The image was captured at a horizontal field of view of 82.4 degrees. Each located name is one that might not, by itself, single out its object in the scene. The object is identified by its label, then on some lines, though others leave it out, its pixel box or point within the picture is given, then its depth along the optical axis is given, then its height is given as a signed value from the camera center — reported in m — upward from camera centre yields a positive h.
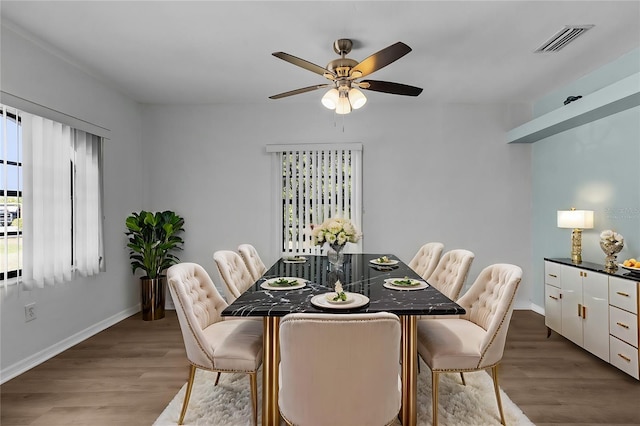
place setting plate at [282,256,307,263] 3.45 -0.45
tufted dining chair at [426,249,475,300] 2.78 -0.50
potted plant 4.31 -0.47
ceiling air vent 2.80 +1.40
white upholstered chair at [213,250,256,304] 2.69 -0.48
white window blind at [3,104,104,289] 2.98 +0.11
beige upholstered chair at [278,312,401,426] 1.39 -0.60
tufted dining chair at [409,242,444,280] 3.40 -0.47
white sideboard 2.79 -0.86
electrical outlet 3.01 -0.80
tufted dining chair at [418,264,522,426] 2.04 -0.77
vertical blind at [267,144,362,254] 4.89 +0.36
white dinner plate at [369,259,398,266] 3.25 -0.45
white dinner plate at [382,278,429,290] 2.28 -0.47
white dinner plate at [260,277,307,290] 2.30 -0.47
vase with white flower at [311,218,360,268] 2.71 -0.16
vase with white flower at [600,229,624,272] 3.16 -0.31
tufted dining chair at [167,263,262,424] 2.04 -0.76
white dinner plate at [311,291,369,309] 1.85 -0.47
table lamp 3.57 -0.13
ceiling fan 2.39 +0.97
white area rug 2.21 -1.25
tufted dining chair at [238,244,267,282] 3.37 -0.45
